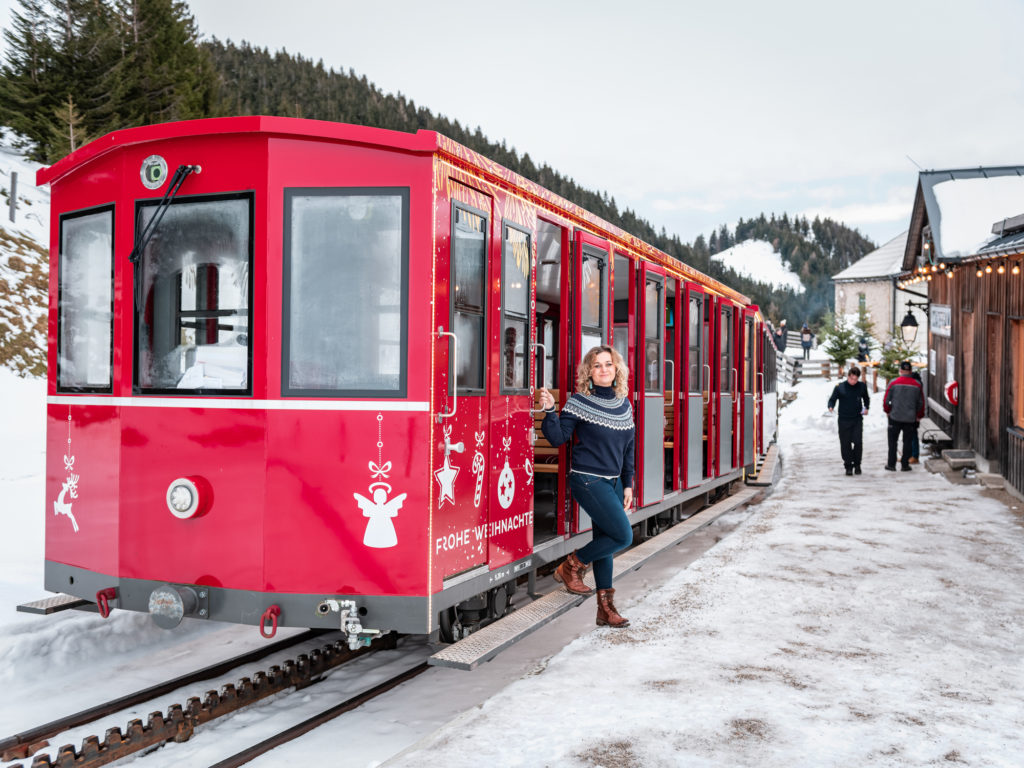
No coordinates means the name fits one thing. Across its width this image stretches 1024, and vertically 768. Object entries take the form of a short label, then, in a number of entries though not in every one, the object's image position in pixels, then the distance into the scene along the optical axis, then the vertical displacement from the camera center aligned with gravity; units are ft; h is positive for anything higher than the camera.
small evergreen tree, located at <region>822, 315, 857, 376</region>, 128.36 +3.02
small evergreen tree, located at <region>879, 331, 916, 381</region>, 92.46 +1.16
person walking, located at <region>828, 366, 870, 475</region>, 50.37 -2.67
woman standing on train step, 19.01 -1.47
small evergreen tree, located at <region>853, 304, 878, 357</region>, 146.92 +6.94
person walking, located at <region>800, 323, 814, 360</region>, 161.07 +4.79
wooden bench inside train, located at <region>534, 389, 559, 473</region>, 24.91 -2.50
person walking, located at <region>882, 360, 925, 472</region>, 51.80 -2.14
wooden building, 42.86 +3.40
